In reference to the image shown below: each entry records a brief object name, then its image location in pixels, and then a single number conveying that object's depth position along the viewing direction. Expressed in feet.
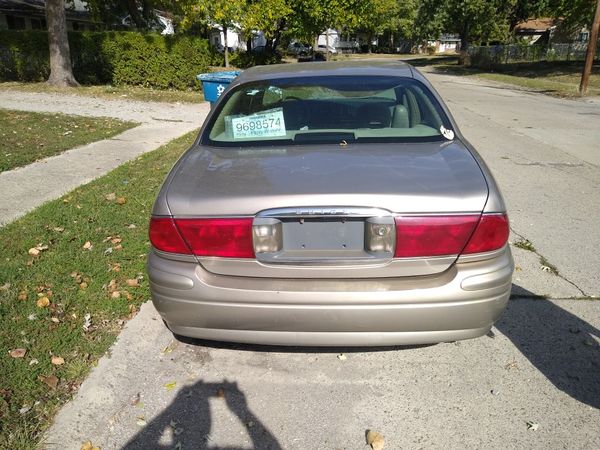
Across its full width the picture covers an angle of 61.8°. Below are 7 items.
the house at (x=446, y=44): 265.75
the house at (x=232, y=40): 169.13
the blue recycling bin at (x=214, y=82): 34.12
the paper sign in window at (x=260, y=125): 10.00
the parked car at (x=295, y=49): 157.69
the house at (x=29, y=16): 96.48
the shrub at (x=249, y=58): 89.10
